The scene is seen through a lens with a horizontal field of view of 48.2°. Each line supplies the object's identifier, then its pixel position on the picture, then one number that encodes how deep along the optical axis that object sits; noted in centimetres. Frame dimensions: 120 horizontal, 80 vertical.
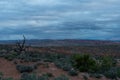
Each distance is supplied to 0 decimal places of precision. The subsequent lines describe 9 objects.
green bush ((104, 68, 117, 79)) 1187
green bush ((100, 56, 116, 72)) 1433
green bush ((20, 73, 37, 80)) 777
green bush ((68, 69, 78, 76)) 1141
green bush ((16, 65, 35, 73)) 1149
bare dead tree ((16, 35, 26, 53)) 1813
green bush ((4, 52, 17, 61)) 1445
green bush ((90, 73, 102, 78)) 1158
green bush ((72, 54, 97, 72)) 1325
